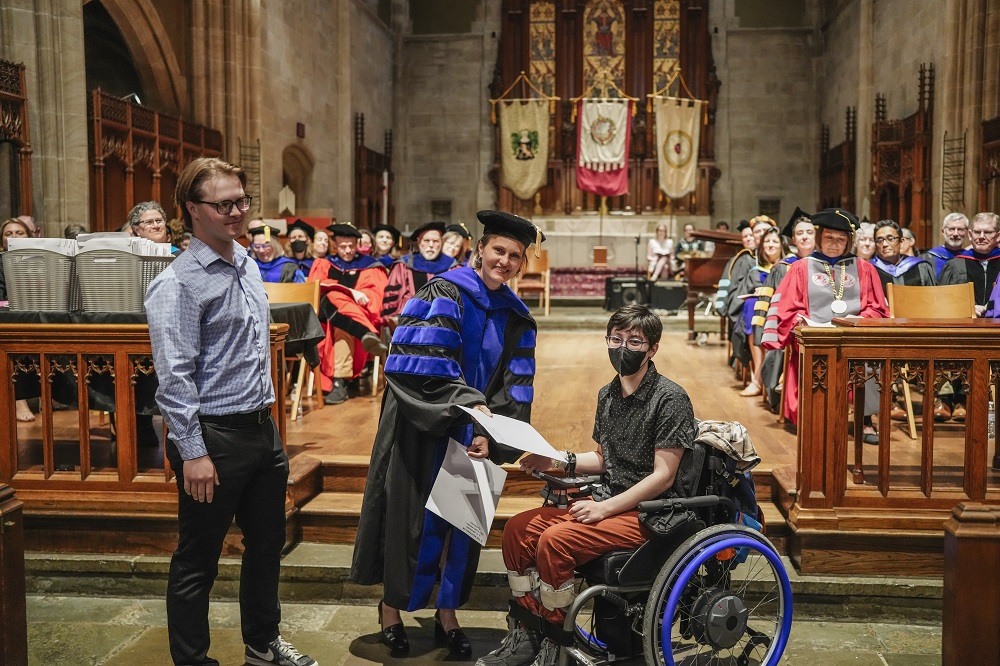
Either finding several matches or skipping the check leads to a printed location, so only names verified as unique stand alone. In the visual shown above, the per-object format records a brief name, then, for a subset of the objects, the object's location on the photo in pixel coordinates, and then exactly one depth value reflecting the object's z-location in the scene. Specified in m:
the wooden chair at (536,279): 13.48
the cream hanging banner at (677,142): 16.95
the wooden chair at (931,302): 5.43
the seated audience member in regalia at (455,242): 7.34
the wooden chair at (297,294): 6.13
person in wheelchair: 2.62
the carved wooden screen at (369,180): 16.56
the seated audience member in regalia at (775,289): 5.52
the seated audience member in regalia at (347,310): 6.75
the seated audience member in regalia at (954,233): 6.36
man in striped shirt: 2.49
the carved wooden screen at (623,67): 18.03
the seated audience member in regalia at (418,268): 7.19
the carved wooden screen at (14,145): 7.45
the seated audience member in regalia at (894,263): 6.38
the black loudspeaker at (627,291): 13.95
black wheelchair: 2.54
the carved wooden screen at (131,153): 9.27
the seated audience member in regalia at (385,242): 7.86
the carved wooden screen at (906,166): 11.73
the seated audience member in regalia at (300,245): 7.83
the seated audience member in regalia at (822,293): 5.11
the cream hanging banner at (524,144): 17.14
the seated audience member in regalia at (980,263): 6.15
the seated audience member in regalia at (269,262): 7.18
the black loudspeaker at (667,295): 14.10
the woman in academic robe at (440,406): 2.88
